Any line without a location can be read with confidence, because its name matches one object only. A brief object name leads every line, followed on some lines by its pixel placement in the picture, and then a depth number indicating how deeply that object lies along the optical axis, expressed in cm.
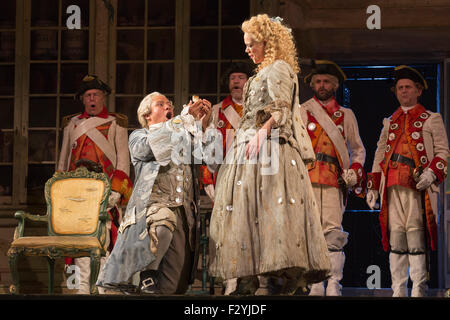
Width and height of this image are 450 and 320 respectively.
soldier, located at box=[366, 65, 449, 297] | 1293
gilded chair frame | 1277
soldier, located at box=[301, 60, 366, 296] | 1314
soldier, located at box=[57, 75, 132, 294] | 1440
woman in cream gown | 984
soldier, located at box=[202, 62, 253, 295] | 1390
